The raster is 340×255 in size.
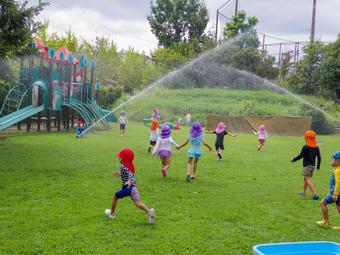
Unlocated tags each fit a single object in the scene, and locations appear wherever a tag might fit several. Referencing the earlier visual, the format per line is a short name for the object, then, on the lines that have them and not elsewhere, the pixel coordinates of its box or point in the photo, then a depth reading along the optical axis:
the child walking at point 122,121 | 23.38
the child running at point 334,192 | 7.55
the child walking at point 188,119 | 35.44
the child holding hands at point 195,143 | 11.58
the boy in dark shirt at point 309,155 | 10.03
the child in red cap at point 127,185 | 7.29
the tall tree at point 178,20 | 60.41
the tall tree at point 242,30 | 53.19
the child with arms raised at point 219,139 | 15.87
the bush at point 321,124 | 33.66
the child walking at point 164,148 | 11.47
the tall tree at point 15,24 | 13.41
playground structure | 22.64
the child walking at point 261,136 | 19.44
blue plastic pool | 4.75
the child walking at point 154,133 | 16.22
